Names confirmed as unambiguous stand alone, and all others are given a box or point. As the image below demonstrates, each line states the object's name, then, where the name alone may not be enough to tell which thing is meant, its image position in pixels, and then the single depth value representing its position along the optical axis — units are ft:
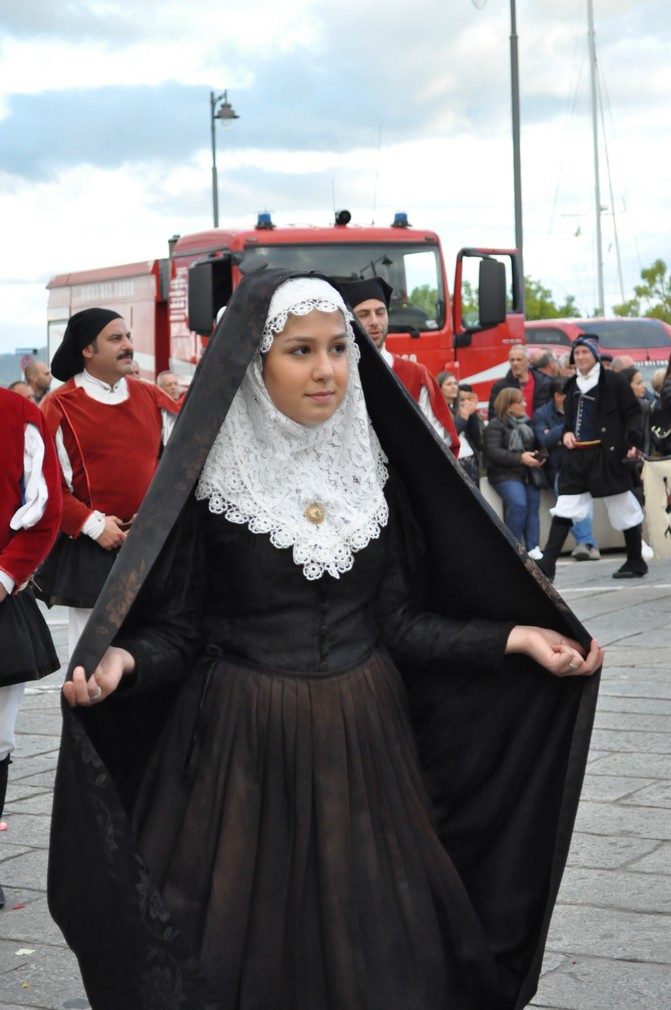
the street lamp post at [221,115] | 95.76
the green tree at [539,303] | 158.20
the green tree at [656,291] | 145.69
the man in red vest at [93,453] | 20.38
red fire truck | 50.47
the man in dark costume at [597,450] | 39.27
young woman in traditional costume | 9.62
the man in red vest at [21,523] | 14.84
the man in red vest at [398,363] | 23.13
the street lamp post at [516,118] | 72.84
